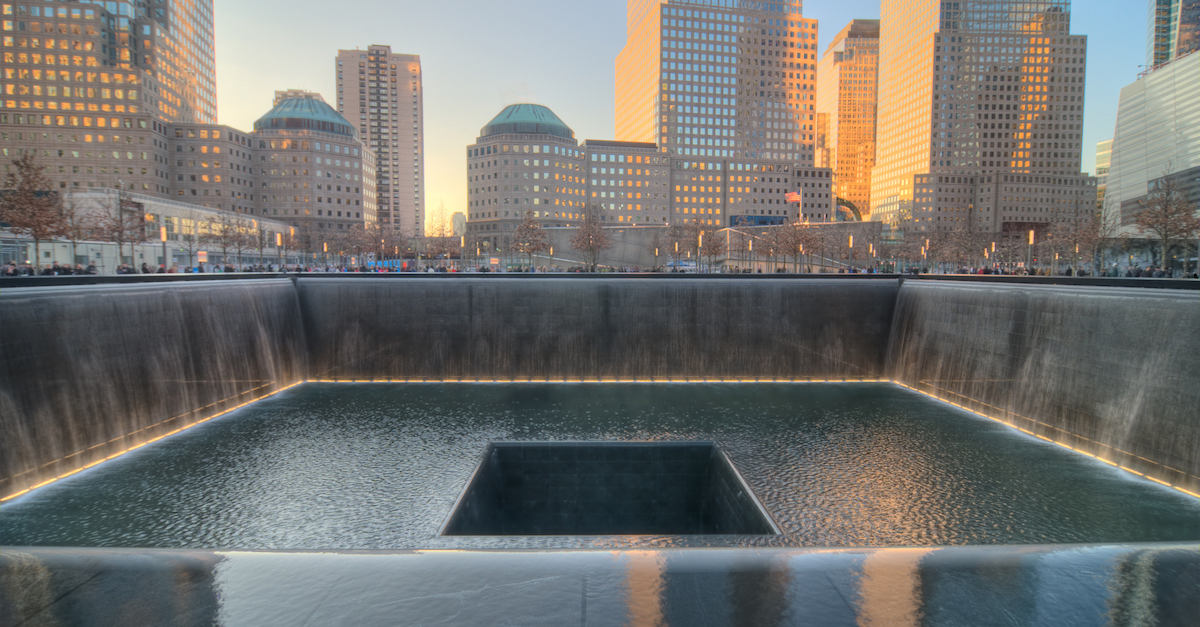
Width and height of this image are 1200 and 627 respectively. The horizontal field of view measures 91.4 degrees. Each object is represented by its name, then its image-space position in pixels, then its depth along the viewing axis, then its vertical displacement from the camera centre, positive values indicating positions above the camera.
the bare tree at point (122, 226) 41.71 +3.81
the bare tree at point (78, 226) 37.62 +3.79
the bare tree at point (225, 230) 67.00 +6.32
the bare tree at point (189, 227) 84.06 +7.17
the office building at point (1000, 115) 160.75 +44.72
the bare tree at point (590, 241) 69.50 +4.27
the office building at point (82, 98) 112.62 +34.65
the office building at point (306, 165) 135.38 +25.71
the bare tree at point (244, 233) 69.54 +5.47
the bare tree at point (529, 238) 70.50 +4.78
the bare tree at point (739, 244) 82.12 +4.66
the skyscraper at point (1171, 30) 127.56 +62.72
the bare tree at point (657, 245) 85.62 +4.61
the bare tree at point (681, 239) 82.88 +5.40
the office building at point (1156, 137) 79.44 +21.20
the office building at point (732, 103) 156.62 +47.30
